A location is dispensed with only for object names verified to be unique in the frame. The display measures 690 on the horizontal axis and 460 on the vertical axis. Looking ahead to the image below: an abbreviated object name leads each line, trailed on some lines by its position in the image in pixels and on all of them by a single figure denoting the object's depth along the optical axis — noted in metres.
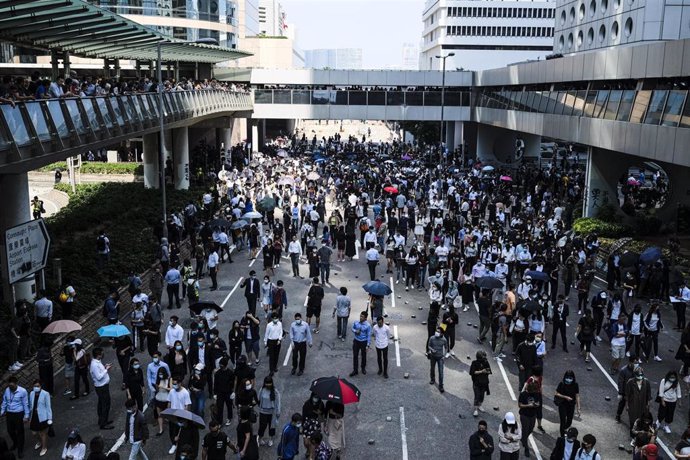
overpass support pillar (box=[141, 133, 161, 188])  39.19
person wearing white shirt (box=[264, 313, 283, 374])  15.45
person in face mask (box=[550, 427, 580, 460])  10.60
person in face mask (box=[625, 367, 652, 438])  13.03
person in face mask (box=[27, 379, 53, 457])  12.38
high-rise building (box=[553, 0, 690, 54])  40.09
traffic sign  16.05
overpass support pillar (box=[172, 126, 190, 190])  41.50
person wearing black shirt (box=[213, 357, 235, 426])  13.27
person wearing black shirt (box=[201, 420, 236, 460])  10.81
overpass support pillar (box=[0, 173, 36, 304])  19.03
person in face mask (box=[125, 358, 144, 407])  13.06
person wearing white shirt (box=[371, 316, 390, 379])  15.58
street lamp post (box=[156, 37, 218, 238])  27.12
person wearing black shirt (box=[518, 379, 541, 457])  12.41
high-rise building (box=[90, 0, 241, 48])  53.94
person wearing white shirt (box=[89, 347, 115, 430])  13.27
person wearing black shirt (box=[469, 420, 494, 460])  10.78
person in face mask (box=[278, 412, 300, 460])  11.07
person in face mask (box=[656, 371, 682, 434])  13.19
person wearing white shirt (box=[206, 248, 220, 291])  22.78
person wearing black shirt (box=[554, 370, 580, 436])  12.80
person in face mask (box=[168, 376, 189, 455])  12.43
